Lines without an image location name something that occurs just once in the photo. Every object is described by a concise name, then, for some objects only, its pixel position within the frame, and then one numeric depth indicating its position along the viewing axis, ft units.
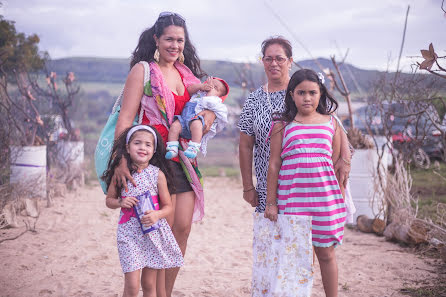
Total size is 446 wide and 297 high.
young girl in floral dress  8.30
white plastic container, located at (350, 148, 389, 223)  20.41
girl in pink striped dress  8.57
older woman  9.46
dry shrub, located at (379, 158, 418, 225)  17.76
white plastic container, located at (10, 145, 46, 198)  22.02
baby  8.99
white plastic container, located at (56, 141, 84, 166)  29.96
